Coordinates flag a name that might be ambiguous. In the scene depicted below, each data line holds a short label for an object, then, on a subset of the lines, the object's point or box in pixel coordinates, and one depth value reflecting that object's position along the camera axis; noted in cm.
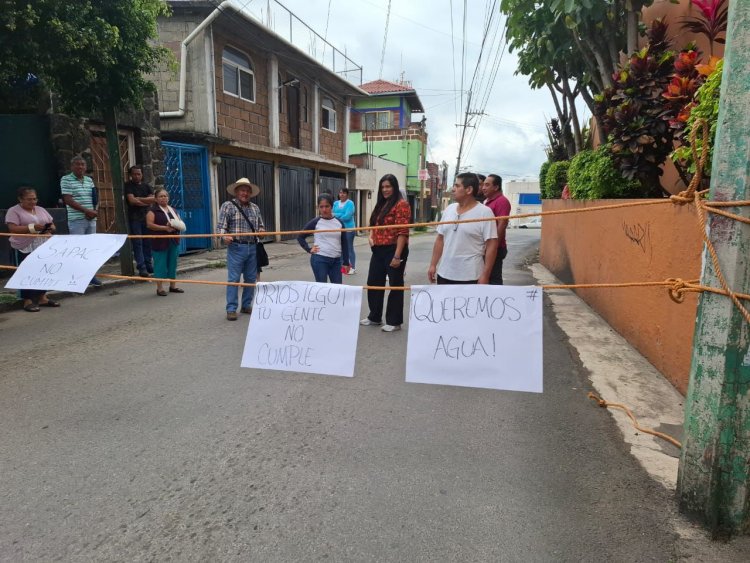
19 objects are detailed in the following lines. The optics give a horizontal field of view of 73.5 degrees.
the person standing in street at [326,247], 586
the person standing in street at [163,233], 696
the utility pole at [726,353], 191
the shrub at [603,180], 599
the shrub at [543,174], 1205
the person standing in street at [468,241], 394
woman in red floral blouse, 513
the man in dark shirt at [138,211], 843
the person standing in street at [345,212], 827
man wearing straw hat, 584
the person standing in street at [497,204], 511
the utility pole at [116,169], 793
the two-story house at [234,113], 1221
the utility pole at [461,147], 2818
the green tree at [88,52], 566
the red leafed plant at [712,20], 565
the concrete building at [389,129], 2939
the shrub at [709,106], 346
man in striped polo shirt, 739
